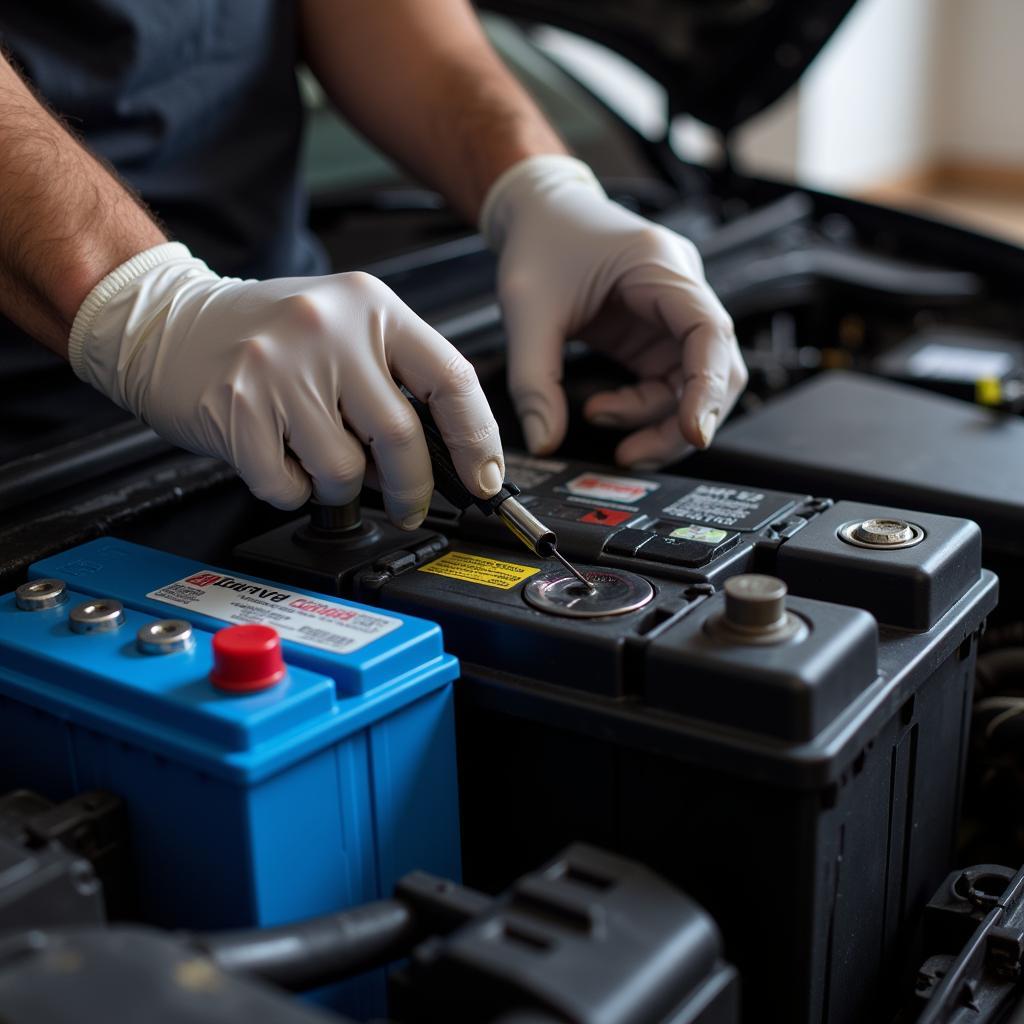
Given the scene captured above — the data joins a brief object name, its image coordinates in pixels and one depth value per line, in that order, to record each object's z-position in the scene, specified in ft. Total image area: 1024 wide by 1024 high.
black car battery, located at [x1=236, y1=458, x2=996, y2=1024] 2.29
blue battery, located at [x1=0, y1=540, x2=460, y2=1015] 2.16
